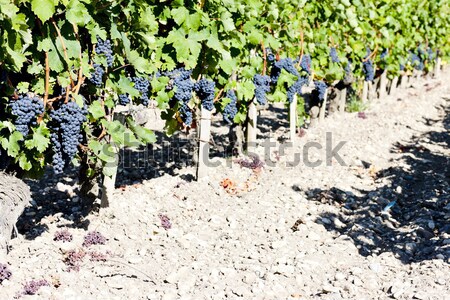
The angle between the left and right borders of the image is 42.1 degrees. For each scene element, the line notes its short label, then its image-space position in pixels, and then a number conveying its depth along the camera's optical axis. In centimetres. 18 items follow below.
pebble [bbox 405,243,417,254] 496
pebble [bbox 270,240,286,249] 507
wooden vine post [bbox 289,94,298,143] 805
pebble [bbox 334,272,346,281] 447
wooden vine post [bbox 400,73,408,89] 1384
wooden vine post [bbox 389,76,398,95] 1294
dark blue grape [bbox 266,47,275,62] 732
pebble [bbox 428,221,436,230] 545
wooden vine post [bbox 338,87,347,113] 1013
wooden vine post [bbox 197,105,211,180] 636
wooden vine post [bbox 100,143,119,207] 542
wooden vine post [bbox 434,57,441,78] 1642
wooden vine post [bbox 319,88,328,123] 939
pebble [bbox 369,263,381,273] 461
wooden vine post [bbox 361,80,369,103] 1124
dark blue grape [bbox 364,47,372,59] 1038
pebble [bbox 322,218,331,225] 571
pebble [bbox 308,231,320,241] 532
